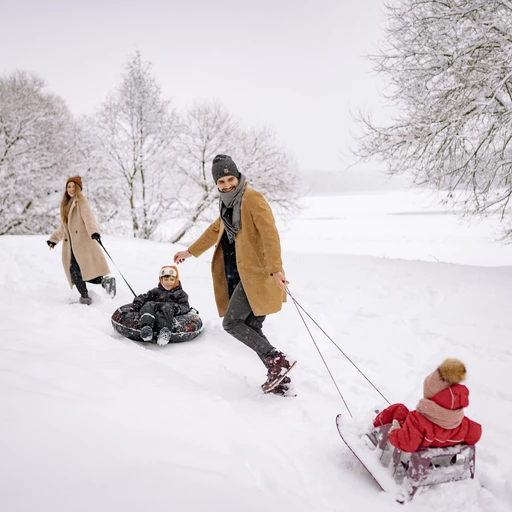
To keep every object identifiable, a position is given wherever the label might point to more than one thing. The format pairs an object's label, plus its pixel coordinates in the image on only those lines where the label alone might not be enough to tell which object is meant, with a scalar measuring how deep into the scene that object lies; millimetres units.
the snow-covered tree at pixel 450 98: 6973
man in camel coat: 3311
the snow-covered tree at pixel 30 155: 17609
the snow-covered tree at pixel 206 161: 19500
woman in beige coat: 6102
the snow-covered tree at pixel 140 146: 17984
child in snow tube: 4625
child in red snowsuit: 2258
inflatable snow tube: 4664
